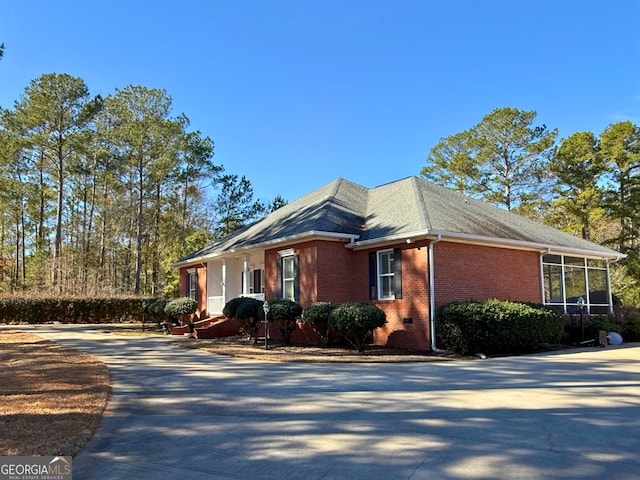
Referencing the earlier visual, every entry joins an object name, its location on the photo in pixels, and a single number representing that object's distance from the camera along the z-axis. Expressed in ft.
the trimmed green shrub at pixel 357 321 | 45.01
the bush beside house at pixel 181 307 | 72.28
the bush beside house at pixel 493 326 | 44.29
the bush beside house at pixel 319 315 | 49.42
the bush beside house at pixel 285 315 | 51.19
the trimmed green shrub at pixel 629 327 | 61.07
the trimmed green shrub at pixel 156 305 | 78.69
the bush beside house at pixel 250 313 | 55.21
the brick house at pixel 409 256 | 49.85
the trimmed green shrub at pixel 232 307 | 56.85
